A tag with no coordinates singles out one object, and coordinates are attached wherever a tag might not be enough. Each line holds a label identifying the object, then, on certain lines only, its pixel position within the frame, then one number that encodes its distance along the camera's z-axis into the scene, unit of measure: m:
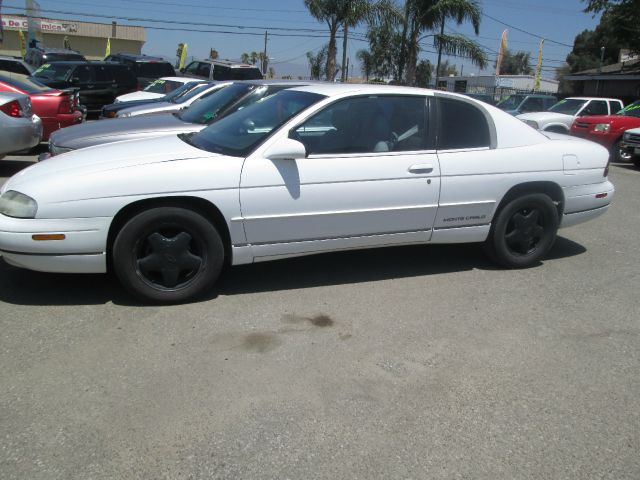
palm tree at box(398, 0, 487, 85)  22.36
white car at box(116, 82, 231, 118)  10.33
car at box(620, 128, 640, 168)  13.37
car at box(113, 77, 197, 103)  13.91
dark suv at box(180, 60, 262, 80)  20.09
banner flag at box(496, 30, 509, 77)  57.45
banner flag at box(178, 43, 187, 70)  32.75
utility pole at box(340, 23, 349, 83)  27.20
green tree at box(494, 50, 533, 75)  98.06
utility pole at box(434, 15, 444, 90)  23.15
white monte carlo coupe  3.98
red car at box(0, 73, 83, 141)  10.11
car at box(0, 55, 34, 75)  17.75
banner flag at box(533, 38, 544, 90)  45.02
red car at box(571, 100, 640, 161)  14.47
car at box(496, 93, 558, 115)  19.27
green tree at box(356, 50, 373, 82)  32.64
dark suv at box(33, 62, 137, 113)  17.56
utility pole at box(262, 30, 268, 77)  63.01
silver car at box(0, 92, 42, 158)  8.07
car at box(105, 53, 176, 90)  22.38
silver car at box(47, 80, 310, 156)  6.92
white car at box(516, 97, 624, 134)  15.49
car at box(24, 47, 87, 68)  26.09
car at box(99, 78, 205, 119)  11.46
